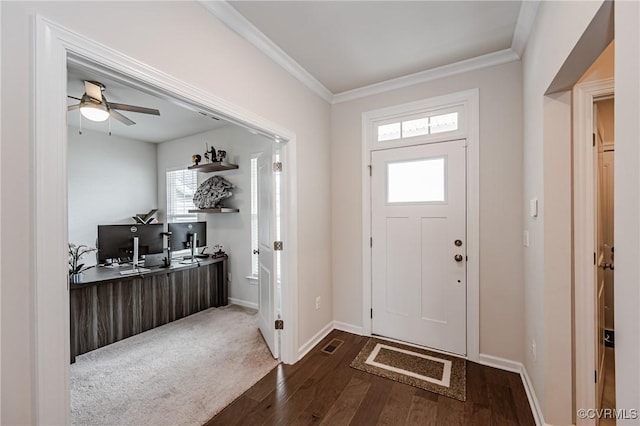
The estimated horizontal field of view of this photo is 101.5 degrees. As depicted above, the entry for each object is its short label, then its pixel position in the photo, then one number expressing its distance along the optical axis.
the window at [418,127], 2.54
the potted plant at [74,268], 2.69
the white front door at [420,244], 2.49
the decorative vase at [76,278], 2.62
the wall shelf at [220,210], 3.87
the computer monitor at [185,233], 3.64
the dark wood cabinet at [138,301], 2.63
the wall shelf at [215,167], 3.86
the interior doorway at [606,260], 1.67
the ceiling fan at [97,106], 2.44
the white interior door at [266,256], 2.51
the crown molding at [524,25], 1.72
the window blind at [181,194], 4.67
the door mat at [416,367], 2.07
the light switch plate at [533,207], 1.77
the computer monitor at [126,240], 2.95
